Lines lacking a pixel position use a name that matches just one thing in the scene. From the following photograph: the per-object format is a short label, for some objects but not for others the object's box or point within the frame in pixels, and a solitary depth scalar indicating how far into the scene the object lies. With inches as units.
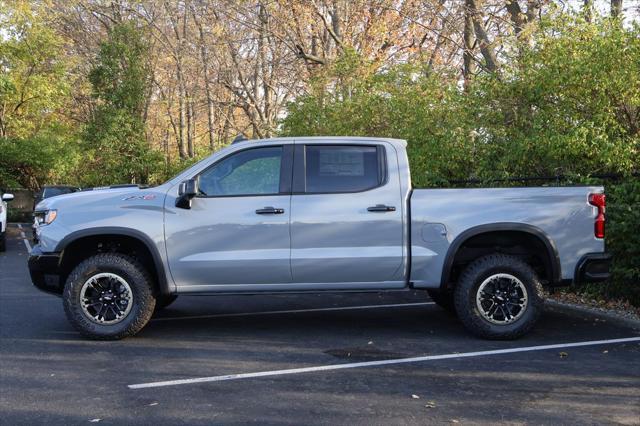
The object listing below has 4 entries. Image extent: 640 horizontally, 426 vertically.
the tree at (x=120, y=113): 1232.8
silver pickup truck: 278.7
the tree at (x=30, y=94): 1280.8
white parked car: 677.9
